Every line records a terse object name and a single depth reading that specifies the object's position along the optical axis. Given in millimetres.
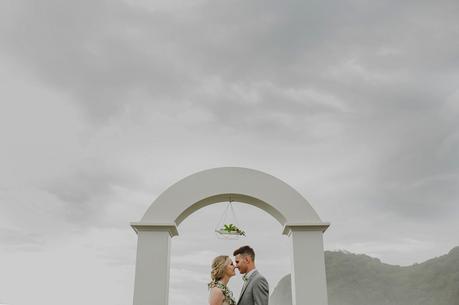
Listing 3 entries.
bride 6242
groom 6309
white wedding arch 6934
